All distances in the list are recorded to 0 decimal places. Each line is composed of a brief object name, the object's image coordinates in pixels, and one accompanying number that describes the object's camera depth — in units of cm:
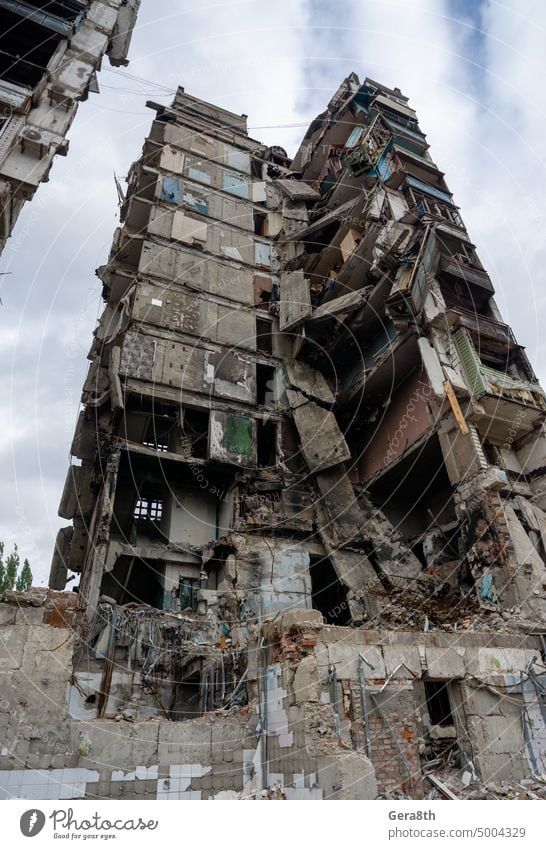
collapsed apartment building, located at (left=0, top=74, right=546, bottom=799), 853
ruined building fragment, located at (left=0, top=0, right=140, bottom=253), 1509
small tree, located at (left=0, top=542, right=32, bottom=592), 2556
